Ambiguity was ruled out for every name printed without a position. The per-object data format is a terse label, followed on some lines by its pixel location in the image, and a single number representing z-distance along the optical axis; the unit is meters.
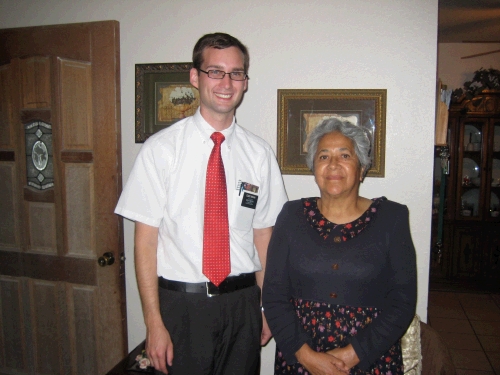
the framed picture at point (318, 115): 1.77
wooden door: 1.90
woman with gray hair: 1.26
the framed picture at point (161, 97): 1.91
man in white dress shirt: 1.33
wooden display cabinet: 4.03
